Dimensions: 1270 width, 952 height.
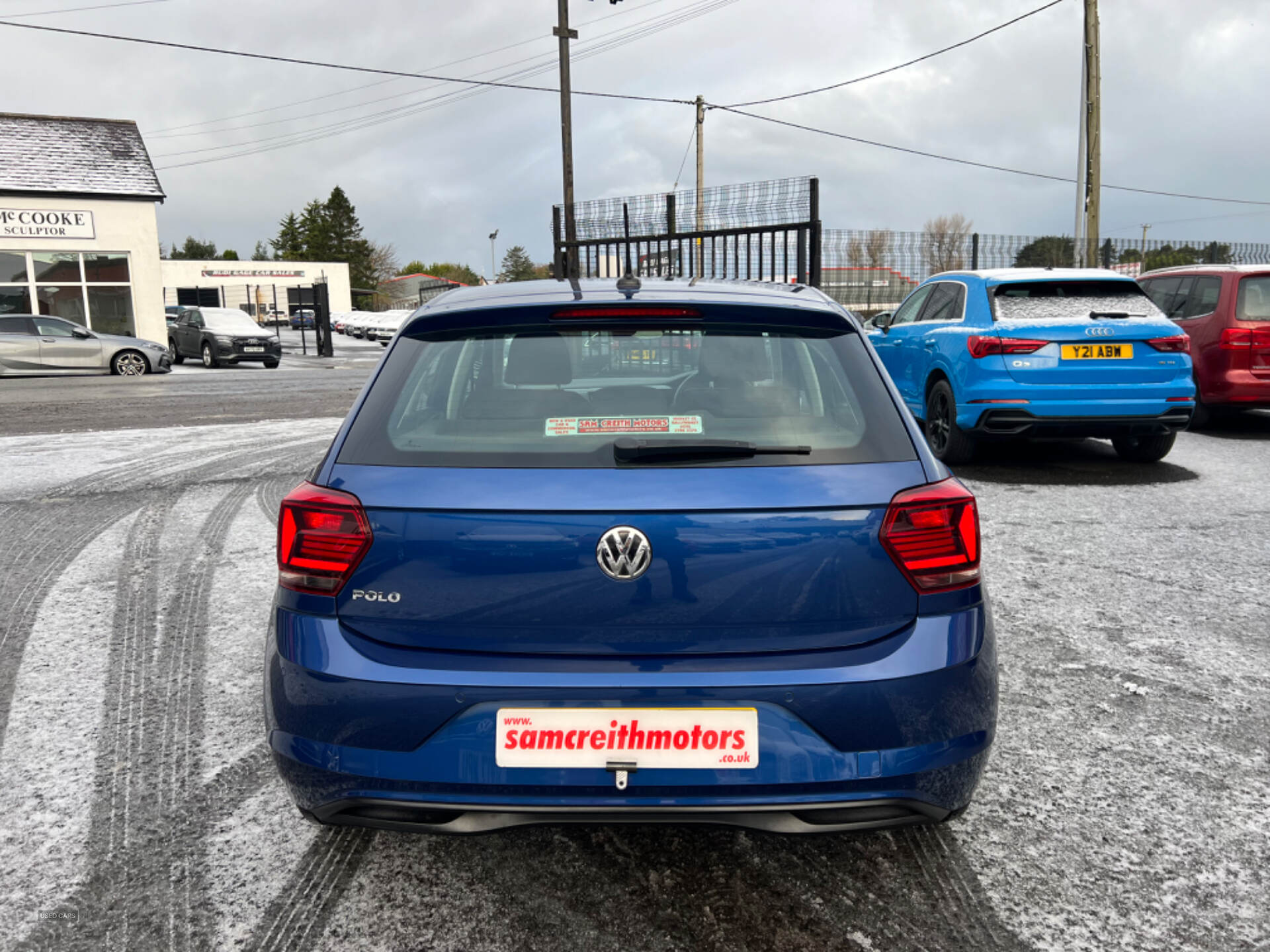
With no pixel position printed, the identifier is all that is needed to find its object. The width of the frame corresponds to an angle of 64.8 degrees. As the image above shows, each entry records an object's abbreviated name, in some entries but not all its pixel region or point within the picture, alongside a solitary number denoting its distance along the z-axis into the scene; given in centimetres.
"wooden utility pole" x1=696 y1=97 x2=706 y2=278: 3806
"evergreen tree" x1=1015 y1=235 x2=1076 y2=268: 2034
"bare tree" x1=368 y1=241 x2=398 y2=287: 11200
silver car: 2052
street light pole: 2456
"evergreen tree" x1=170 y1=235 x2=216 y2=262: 13700
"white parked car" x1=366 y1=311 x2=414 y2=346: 4781
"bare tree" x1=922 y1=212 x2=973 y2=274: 1814
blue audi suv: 770
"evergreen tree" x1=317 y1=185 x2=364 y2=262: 10806
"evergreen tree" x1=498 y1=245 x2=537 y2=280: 10731
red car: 984
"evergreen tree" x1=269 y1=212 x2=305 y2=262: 11163
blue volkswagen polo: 206
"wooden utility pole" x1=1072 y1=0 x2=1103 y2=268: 1912
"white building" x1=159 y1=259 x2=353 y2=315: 6812
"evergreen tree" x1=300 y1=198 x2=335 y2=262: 10769
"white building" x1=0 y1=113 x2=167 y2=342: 2703
